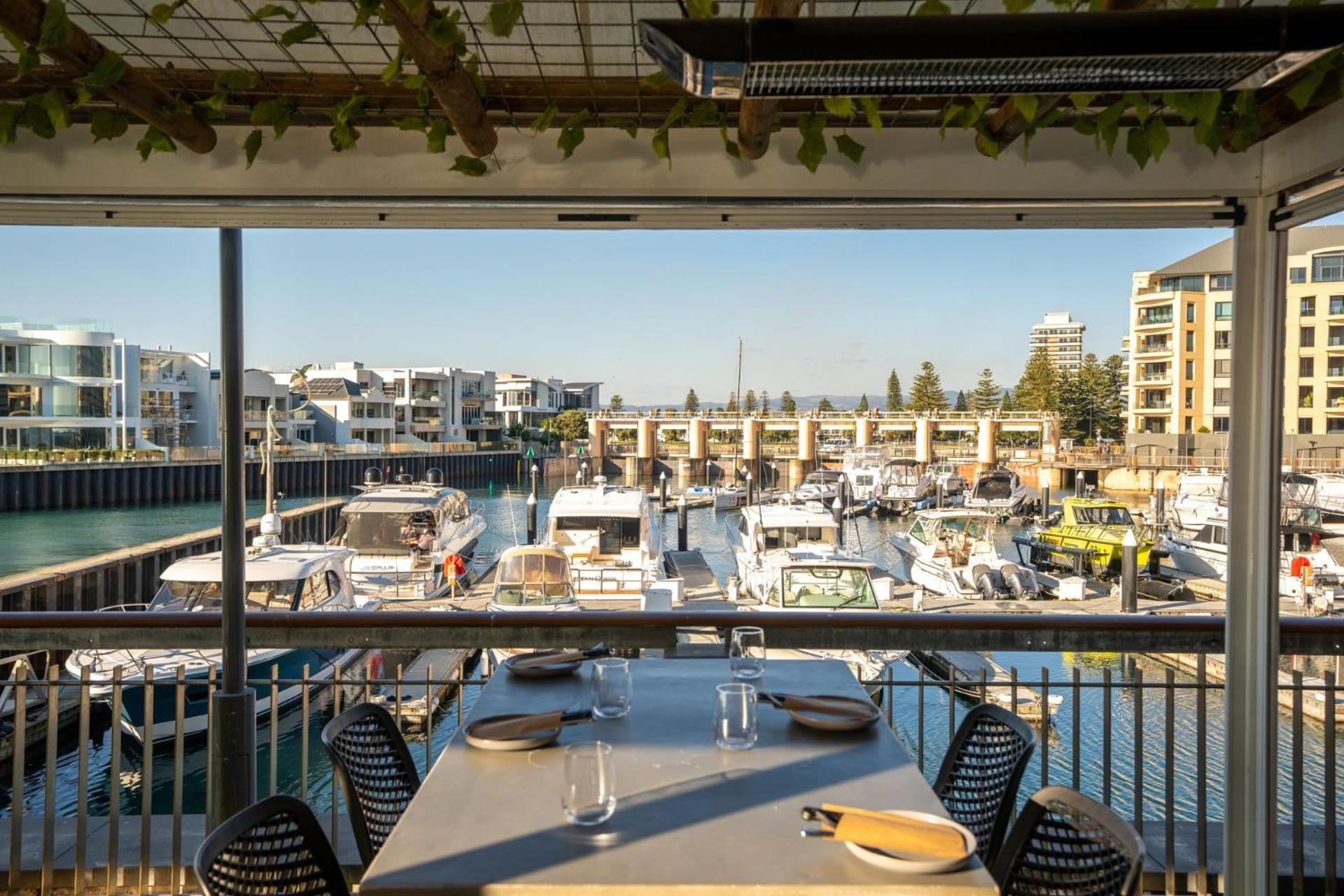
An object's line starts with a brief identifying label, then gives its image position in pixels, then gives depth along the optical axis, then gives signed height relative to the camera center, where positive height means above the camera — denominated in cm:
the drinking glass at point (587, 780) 133 -51
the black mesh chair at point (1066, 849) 136 -66
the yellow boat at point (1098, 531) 1722 -192
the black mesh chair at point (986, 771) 184 -72
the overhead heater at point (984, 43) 112 +48
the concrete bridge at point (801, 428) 1950 +4
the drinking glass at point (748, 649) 207 -50
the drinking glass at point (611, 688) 183 -52
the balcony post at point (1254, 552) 240 -32
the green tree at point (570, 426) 3209 +10
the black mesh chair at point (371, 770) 177 -71
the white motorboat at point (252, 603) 848 -189
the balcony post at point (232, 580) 246 -41
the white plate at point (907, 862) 120 -57
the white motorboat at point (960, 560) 1534 -231
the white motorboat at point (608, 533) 1344 -158
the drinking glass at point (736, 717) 167 -53
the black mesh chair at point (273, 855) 131 -65
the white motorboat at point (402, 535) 1465 -184
